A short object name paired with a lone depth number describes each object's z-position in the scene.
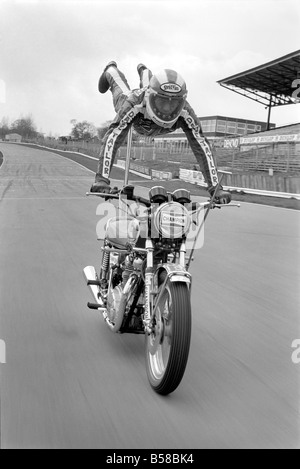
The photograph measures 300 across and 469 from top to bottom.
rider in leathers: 3.43
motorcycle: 2.81
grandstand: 33.09
